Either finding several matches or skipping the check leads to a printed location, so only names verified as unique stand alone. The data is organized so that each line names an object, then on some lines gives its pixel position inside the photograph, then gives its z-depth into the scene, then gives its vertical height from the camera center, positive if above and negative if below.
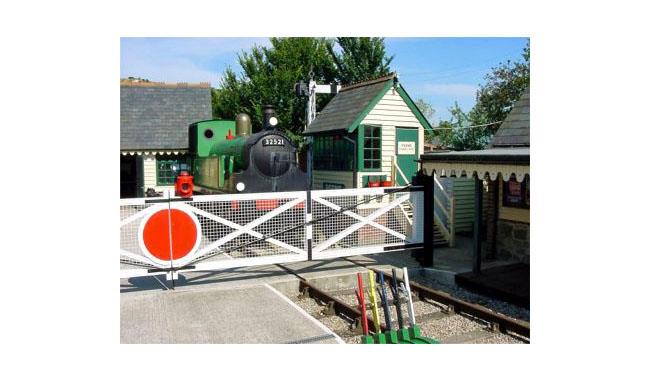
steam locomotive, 11.64 +0.36
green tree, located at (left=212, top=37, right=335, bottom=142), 23.20 +4.74
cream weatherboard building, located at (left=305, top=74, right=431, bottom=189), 12.95 +1.12
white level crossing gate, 7.04 -0.74
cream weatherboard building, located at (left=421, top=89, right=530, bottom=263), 7.44 -0.06
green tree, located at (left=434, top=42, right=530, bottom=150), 24.35 +3.84
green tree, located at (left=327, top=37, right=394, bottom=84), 22.16 +5.30
